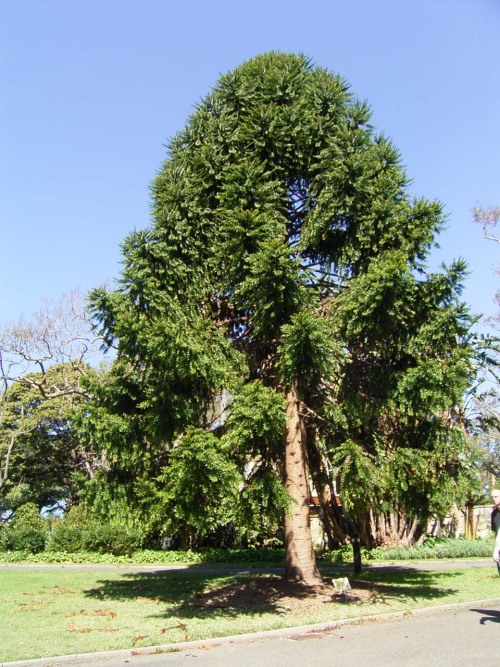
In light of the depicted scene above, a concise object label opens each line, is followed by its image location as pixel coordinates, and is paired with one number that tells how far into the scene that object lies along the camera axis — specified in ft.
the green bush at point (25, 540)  75.87
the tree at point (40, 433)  87.61
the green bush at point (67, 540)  74.15
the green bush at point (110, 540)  72.94
